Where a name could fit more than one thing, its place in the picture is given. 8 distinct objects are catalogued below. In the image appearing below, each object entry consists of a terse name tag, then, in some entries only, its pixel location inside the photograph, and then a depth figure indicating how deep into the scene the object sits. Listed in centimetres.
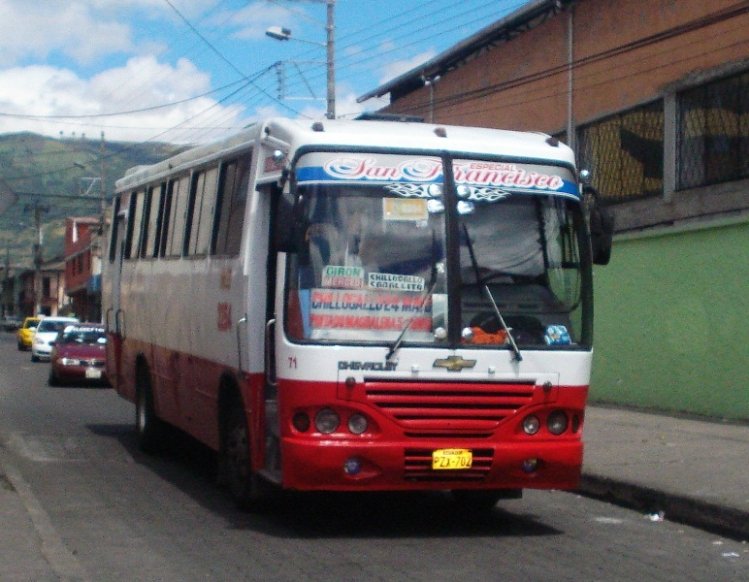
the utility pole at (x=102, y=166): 5212
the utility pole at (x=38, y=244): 7528
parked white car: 4097
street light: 3009
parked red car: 2658
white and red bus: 861
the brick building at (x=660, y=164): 1647
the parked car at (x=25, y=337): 5278
